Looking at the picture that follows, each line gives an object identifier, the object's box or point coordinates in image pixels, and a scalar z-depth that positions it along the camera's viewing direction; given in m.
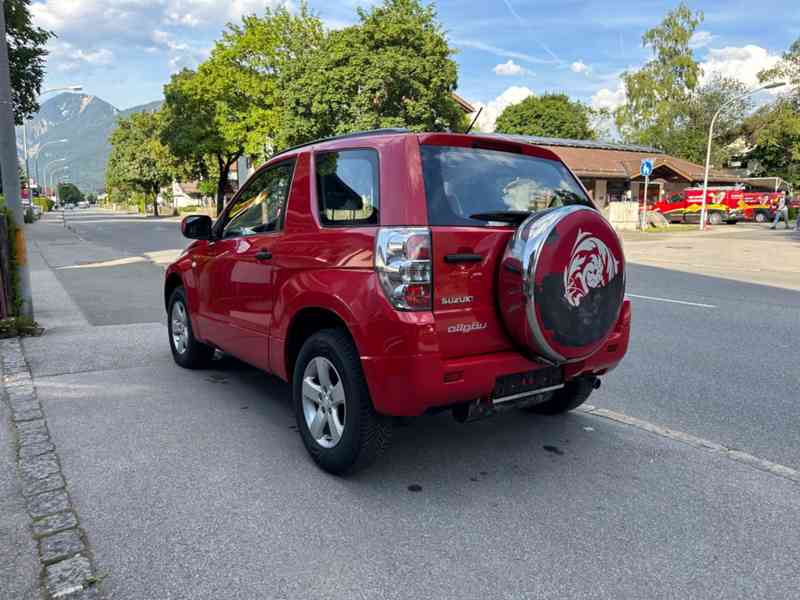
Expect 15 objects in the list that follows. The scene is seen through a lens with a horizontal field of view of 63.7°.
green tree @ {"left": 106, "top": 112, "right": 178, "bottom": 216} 67.31
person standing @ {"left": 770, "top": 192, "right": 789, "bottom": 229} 33.64
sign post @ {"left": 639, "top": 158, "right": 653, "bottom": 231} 26.57
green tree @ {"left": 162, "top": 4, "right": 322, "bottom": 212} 40.34
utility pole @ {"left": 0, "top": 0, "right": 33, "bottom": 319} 7.24
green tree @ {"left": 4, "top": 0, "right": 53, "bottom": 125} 25.92
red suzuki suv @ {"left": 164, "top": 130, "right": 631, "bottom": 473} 3.09
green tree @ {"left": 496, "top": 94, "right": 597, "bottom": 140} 65.25
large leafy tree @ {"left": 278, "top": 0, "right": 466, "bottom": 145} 31.58
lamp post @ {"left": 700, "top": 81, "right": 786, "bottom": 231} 29.06
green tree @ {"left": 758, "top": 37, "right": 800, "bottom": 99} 44.12
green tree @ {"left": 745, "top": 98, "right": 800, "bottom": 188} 48.04
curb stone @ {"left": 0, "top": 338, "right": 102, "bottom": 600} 2.57
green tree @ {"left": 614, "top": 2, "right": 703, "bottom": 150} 58.69
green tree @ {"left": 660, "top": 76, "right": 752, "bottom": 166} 60.88
